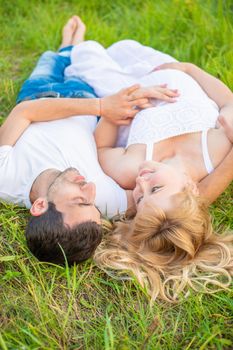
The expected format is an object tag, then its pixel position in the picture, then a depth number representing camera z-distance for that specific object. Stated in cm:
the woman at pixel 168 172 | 271
